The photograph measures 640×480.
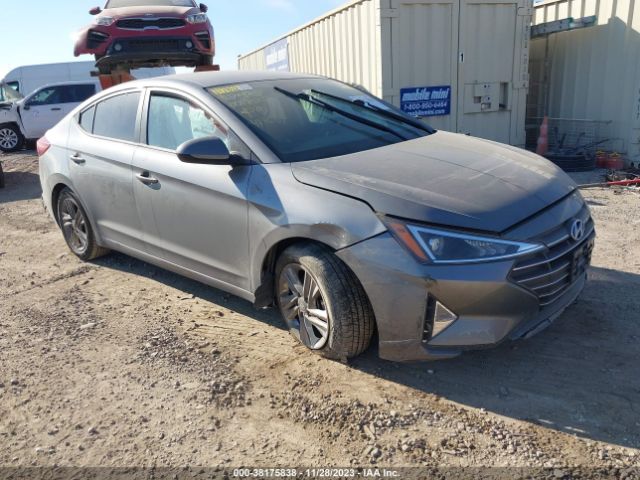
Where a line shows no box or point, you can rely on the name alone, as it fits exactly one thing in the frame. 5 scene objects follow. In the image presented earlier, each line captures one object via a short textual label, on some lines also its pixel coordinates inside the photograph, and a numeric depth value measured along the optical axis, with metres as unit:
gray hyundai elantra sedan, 2.69
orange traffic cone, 9.25
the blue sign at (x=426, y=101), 8.49
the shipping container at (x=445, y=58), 8.26
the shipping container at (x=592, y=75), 8.16
